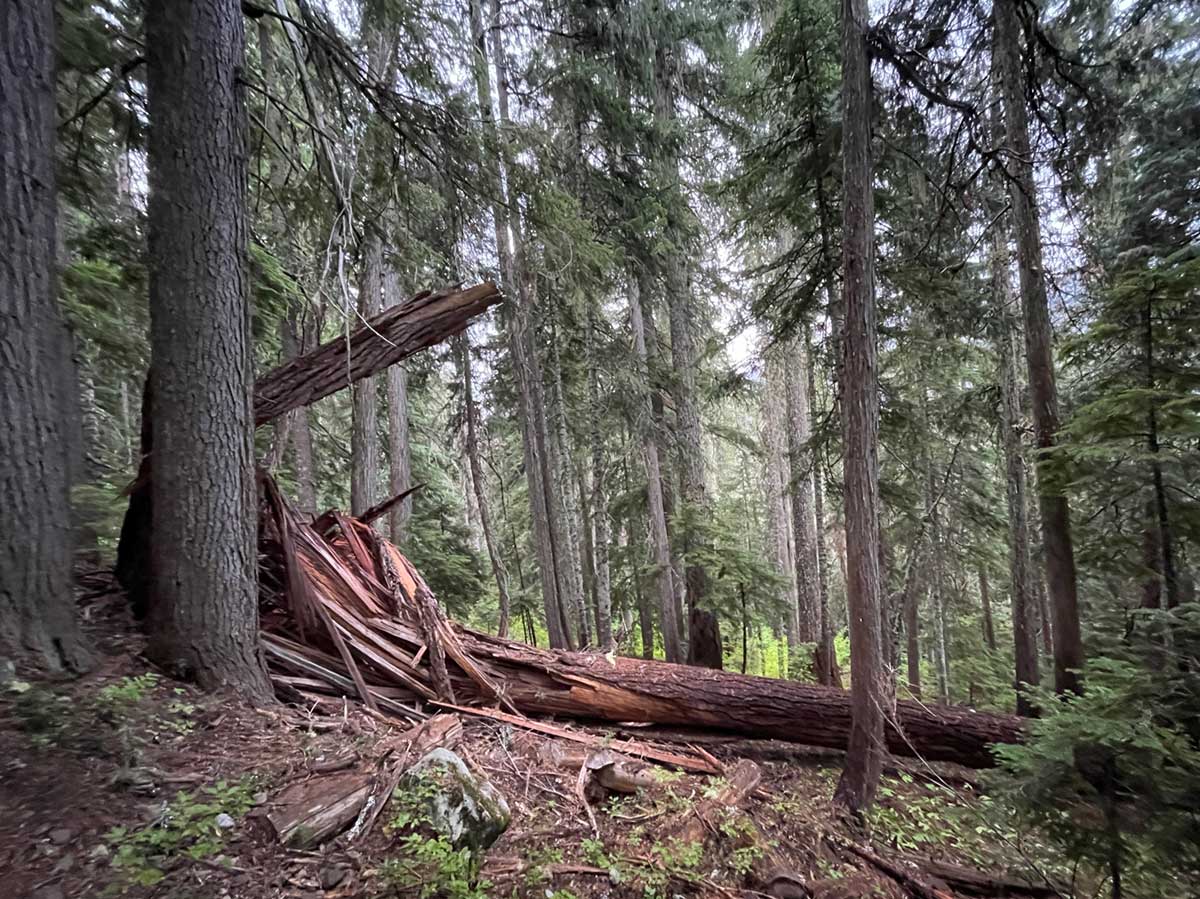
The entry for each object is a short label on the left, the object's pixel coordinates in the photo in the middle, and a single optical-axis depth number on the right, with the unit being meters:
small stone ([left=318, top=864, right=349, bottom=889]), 2.28
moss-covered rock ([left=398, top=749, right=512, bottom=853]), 2.72
